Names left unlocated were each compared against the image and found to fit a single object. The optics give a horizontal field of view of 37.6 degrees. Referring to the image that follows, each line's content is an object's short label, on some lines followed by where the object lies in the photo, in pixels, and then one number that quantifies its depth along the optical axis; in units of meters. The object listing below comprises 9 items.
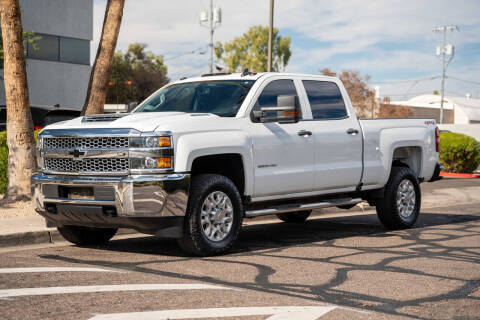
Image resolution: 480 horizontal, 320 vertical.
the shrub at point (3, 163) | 12.95
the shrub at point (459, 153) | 22.86
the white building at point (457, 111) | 80.88
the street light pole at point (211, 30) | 57.81
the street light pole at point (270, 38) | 24.53
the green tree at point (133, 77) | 52.91
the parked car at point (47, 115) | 16.58
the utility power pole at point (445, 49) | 76.69
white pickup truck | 7.29
